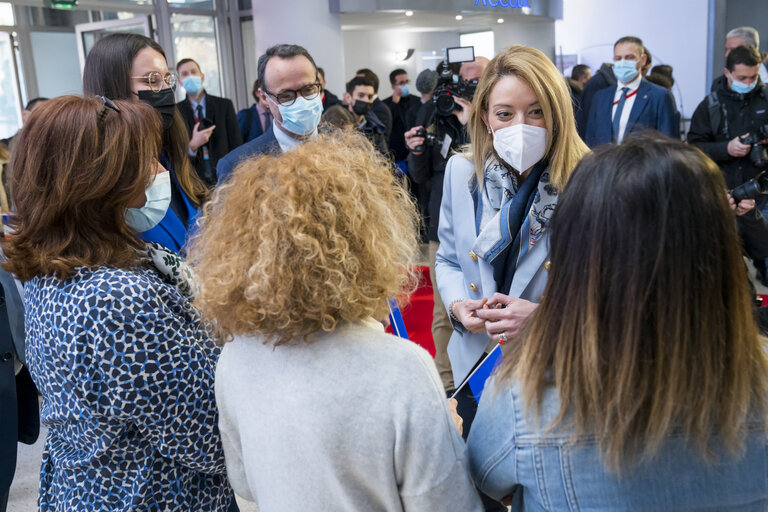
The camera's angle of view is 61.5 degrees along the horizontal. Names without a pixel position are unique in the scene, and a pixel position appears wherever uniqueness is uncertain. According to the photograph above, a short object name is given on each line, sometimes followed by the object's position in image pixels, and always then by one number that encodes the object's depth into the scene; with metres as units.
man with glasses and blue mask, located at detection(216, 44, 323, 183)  2.50
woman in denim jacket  0.85
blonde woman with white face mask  1.76
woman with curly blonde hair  0.99
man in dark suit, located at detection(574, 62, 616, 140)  5.57
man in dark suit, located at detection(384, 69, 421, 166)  6.36
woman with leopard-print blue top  1.19
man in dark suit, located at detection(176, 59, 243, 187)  4.95
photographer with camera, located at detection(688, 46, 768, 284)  4.48
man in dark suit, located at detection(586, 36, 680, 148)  4.71
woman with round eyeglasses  2.13
